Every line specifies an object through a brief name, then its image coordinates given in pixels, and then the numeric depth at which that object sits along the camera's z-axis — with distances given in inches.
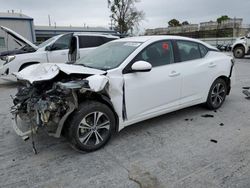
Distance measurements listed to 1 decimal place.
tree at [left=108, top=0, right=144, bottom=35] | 1535.4
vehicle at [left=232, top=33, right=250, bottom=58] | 609.3
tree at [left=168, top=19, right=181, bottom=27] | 2593.5
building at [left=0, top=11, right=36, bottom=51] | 838.5
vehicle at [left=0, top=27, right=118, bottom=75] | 290.5
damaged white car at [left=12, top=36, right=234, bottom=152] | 115.9
